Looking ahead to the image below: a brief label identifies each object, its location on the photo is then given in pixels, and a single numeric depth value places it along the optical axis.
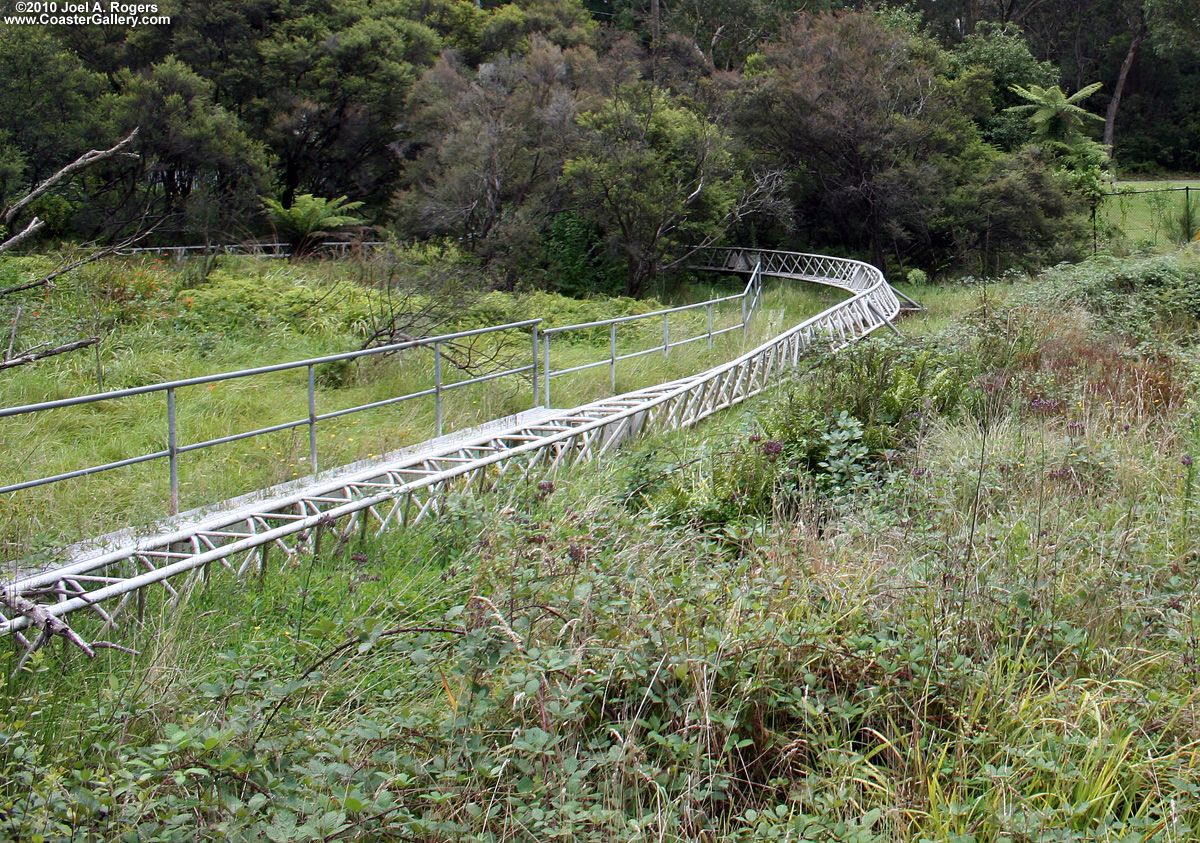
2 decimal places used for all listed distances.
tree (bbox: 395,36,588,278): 24.34
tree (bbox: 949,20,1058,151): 32.91
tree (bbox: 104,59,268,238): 26.38
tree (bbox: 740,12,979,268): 28.44
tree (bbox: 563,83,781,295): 25.20
